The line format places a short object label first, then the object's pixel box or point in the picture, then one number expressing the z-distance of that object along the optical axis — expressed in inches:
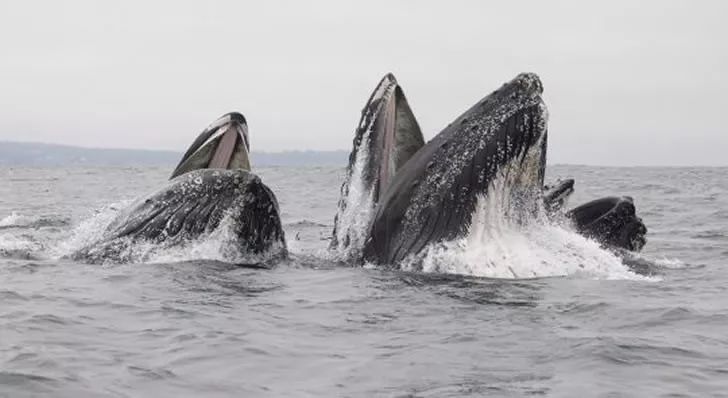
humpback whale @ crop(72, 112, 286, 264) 711.7
